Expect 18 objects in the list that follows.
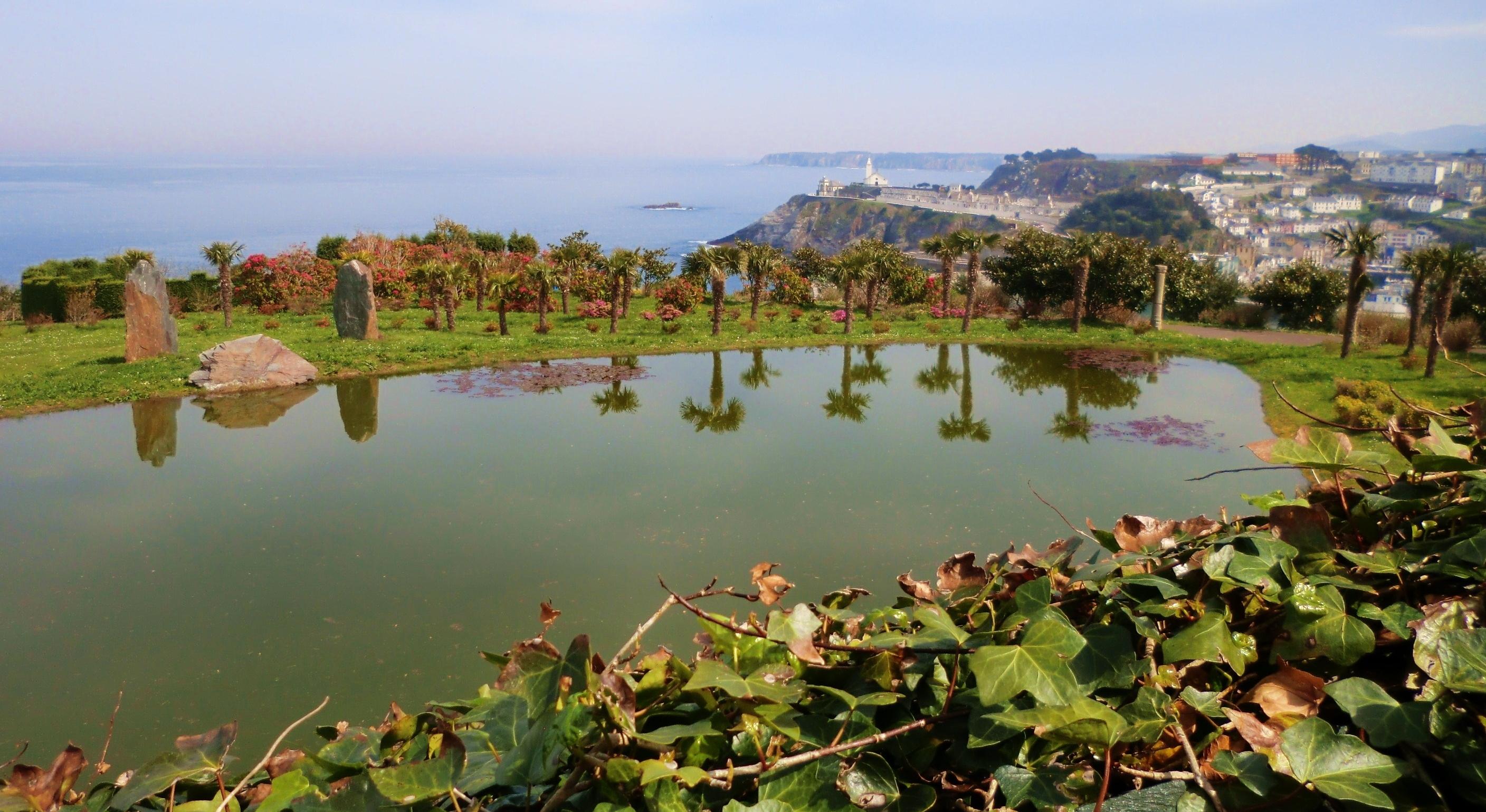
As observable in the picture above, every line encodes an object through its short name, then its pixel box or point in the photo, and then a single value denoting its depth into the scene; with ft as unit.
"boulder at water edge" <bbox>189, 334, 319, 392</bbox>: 44.45
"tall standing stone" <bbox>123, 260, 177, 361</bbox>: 49.11
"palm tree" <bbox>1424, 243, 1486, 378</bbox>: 46.42
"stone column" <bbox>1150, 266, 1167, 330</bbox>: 66.08
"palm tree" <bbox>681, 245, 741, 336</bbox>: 60.18
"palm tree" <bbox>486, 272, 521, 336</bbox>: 58.75
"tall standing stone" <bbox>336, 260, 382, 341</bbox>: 56.08
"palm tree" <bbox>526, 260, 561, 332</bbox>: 61.67
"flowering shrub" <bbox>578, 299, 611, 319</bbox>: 70.00
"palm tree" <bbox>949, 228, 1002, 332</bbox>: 62.90
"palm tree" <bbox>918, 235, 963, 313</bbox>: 66.49
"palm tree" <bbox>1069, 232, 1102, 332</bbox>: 62.49
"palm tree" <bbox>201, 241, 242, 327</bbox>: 62.03
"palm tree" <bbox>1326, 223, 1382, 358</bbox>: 52.39
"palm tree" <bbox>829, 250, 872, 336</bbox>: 62.03
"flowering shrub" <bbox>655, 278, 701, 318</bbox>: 72.64
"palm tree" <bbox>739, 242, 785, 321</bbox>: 65.46
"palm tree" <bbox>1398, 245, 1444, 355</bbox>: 51.44
